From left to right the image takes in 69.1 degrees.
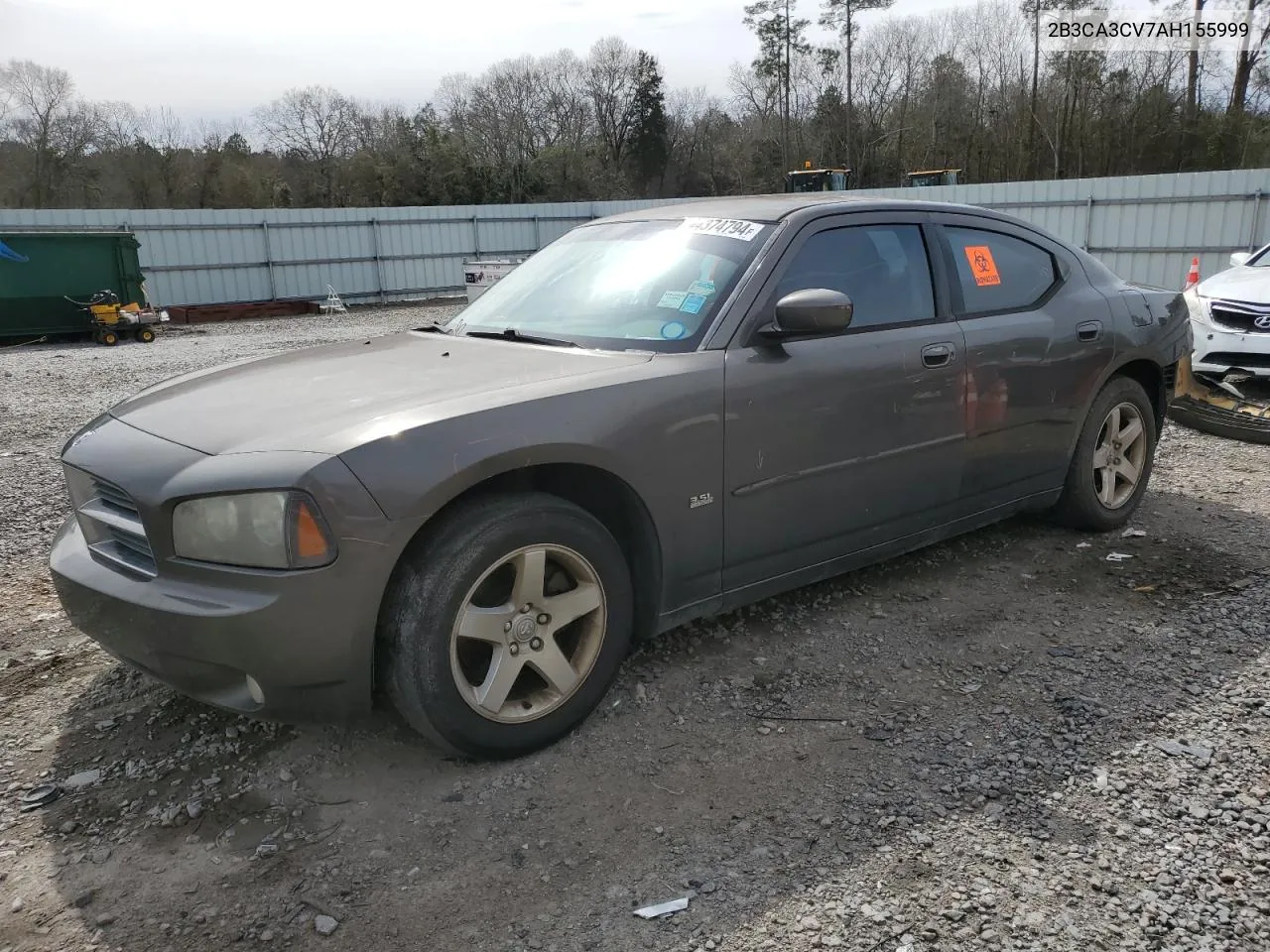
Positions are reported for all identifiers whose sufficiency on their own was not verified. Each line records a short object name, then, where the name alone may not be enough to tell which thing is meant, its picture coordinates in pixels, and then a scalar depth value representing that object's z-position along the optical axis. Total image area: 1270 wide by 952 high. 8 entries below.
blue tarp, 15.17
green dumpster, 15.72
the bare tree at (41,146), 38.06
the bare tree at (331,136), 51.06
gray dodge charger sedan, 2.38
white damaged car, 7.39
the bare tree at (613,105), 60.75
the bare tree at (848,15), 48.75
